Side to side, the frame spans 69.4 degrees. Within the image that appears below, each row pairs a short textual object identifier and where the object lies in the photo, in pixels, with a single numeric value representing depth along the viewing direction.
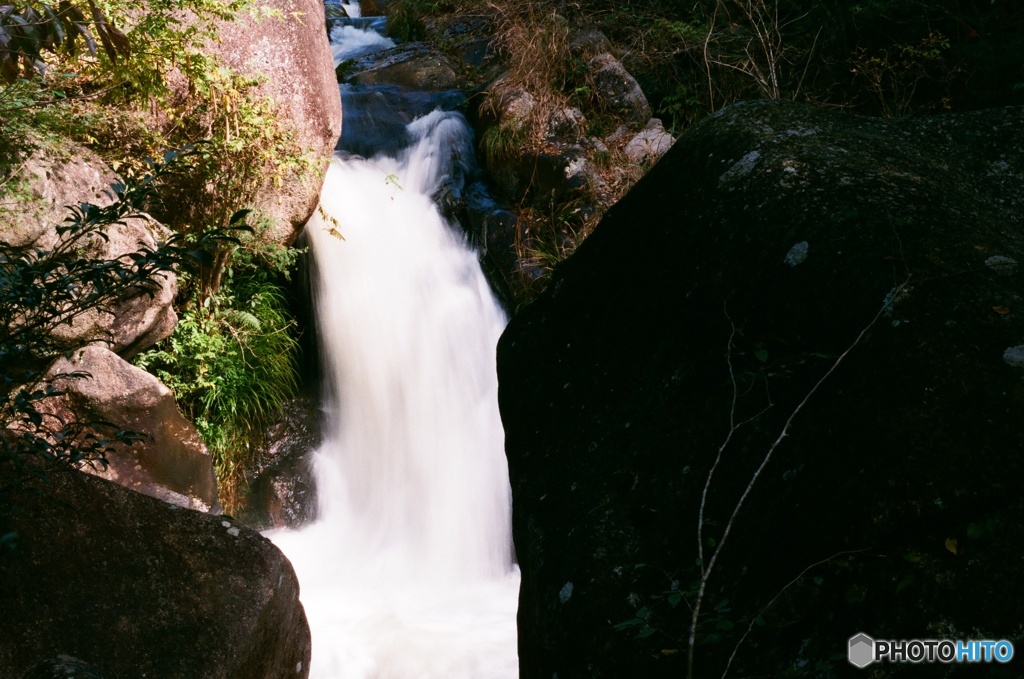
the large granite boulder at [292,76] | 5.64
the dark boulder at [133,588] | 2.42
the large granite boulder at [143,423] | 4.73
